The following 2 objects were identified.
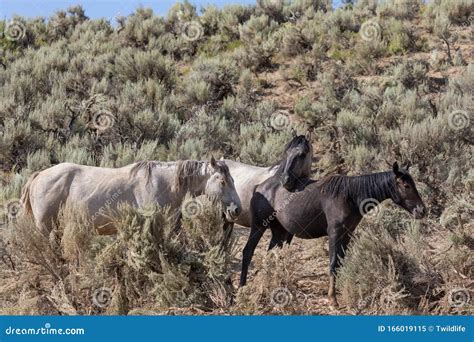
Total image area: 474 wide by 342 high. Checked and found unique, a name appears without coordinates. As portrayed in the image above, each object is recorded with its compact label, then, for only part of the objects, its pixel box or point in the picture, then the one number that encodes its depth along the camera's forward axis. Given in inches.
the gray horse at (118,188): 596.4
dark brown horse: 537.3
